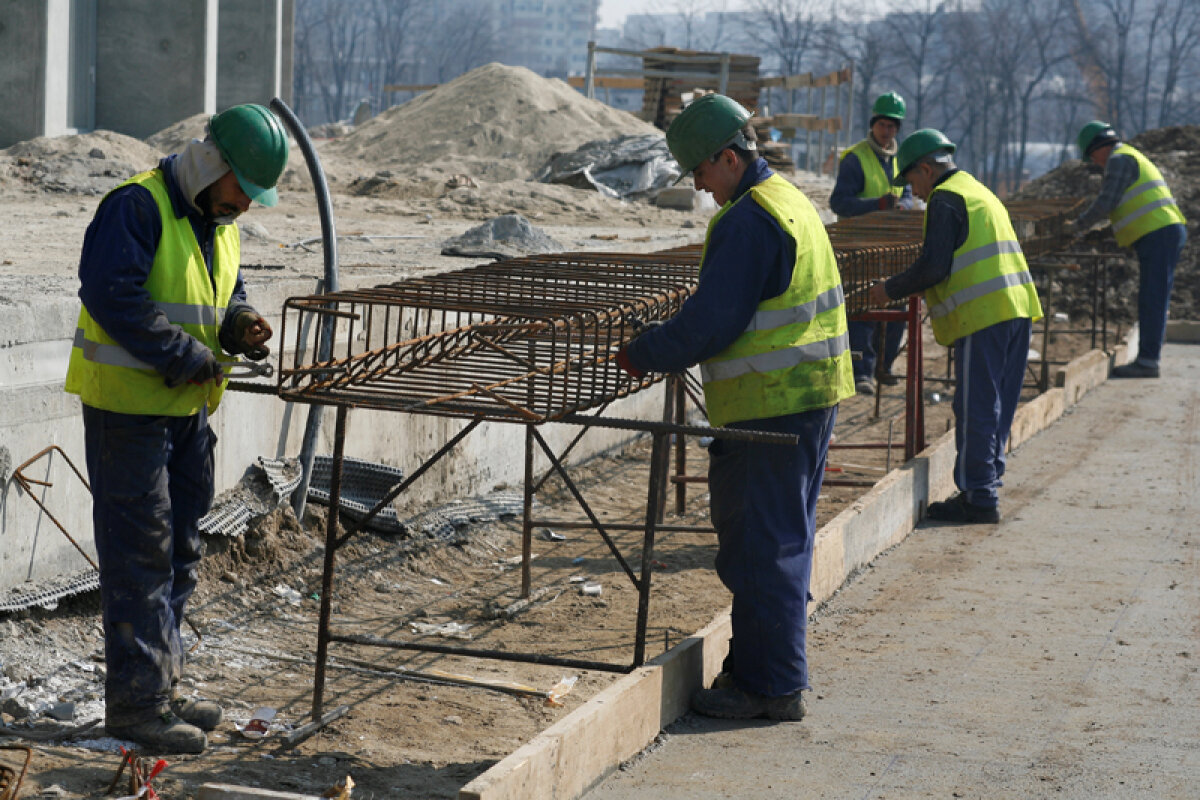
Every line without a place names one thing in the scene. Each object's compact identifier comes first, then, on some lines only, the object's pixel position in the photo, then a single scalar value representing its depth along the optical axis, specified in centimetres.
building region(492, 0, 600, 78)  15438
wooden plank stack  2989
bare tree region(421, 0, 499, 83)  9831
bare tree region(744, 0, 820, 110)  6888
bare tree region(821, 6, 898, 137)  5950
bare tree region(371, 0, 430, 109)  8594
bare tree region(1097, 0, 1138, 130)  5600
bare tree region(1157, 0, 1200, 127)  5625
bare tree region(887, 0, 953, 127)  6007
